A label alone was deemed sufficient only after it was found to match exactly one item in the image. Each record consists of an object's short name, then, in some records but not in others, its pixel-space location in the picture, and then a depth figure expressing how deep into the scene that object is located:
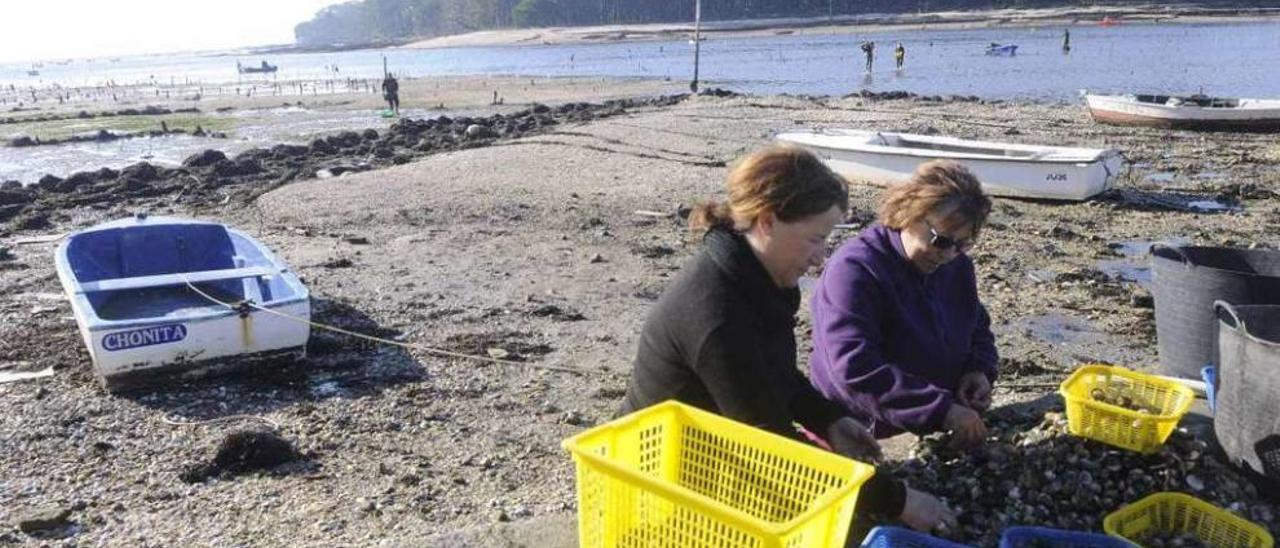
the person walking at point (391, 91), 37.72
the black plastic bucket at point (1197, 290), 5.18
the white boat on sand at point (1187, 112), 19.75
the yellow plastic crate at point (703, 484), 2.30
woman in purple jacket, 3.88
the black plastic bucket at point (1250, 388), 3.68
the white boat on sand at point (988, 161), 13.12
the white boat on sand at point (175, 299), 7.05
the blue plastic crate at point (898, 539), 3.02
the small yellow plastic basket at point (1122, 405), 3.90
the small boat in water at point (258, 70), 98.38
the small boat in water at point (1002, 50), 62.32
